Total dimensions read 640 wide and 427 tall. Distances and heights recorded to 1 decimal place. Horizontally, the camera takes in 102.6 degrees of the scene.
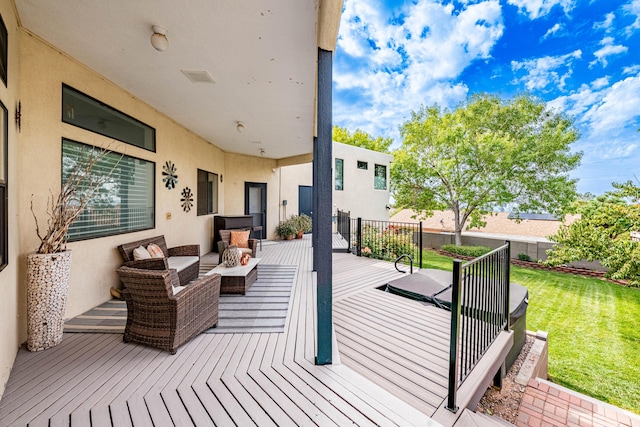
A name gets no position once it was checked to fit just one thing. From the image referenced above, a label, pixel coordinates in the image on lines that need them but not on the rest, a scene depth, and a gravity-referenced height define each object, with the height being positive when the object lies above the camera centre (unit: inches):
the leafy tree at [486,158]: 499.8 +112.3
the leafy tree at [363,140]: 1072.2 +301.3
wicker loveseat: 131.5 -29.7
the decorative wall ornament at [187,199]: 225.1 +9.5
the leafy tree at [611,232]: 263.4 -22.7
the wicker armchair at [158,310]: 91.4 -37.3
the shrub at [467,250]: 555.5 -84.7
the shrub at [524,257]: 522.0 -91.6
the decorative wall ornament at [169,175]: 196.9 +27.6
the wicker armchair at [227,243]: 216.8 -29.0
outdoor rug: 111.1 -51.0
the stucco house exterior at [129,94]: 84.6 +64.6
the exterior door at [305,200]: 418.0 +17.6
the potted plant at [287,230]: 373.1 -28.6
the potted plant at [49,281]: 90.4 -26.1
